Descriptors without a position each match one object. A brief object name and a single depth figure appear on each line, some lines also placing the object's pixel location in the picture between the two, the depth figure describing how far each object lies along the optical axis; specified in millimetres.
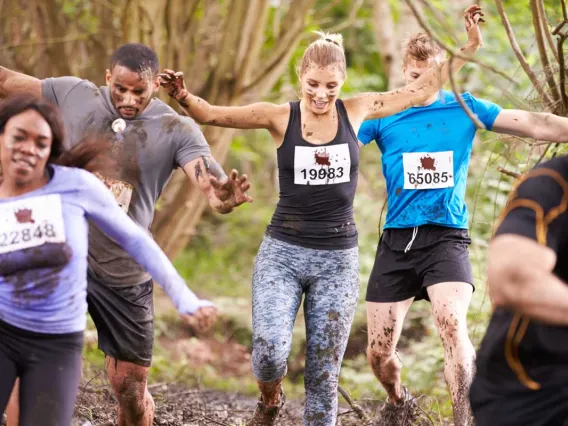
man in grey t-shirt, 9977
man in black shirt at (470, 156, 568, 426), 5504
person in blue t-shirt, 11195
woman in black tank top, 10500
